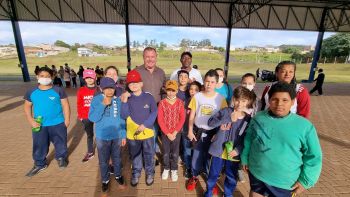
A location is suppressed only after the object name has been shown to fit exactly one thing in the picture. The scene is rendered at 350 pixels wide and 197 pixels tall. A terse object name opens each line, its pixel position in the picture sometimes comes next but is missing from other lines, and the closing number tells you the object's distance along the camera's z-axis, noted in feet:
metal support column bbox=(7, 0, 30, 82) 46.68
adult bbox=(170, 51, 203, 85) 13.18
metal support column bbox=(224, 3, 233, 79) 52.89
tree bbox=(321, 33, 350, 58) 151.02
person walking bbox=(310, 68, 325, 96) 36.91
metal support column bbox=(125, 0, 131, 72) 48.24
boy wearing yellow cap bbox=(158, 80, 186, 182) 9.84
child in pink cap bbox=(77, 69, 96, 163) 11.59
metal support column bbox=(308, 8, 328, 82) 55.83
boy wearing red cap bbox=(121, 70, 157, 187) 9.16
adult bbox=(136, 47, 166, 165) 10.55
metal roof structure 47.19
